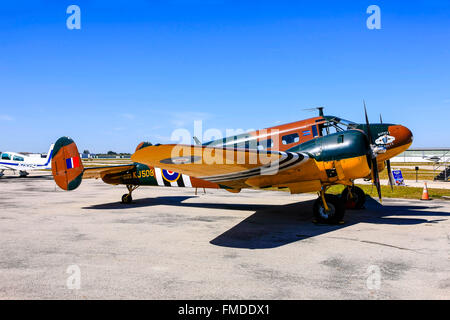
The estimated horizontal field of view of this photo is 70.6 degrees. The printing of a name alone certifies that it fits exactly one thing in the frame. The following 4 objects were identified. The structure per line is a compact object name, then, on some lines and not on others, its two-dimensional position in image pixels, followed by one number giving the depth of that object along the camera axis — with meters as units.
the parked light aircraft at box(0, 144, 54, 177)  38.34
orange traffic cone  15.59
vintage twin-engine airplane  7.32
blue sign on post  22.06
